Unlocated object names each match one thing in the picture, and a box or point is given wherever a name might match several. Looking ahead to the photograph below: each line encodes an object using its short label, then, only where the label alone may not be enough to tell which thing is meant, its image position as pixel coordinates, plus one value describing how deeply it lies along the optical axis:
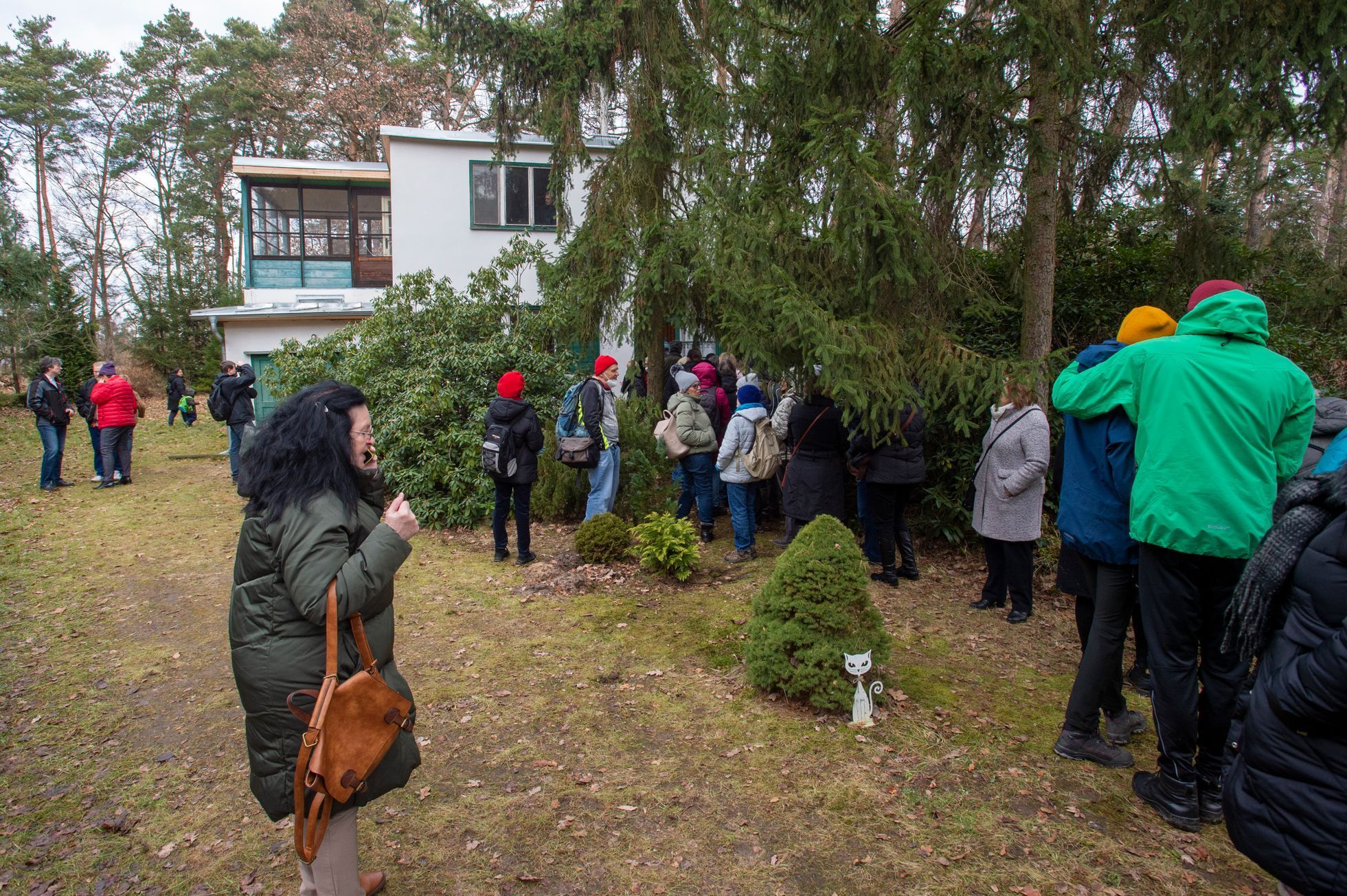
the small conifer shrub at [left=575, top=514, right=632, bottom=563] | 7.50
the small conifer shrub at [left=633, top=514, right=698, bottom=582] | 7.06
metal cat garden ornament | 4.36
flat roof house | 17.00
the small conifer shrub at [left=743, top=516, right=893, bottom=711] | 4.45
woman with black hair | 2.48
